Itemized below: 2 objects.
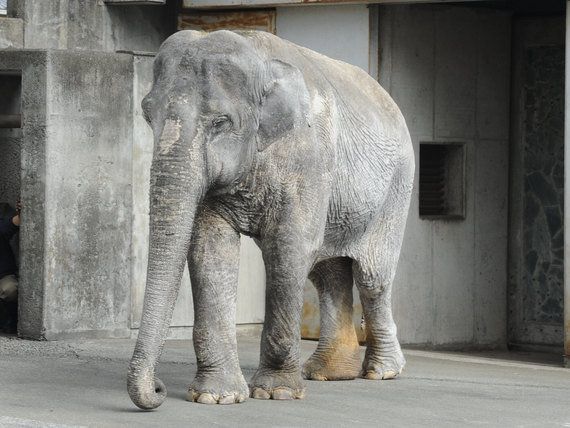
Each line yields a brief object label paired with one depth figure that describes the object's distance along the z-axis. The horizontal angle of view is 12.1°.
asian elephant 15.37
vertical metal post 20.95
